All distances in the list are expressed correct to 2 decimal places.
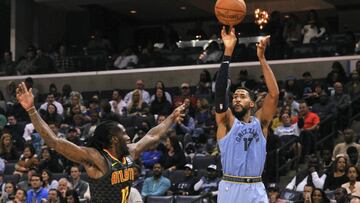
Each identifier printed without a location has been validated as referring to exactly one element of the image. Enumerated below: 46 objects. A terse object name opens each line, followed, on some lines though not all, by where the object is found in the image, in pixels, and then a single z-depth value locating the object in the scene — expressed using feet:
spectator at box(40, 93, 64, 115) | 64.54
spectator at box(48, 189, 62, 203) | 45.16
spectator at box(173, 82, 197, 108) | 60.95
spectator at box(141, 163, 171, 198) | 47.70
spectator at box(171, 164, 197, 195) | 47.62
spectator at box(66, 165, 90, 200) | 48.35
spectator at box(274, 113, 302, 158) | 50.20
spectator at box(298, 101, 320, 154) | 50.21
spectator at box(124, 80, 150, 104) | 64.17
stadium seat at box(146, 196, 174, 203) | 46.16
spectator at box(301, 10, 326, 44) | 70.95
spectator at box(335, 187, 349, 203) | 37.65
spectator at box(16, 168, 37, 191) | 49.70
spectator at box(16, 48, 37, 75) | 79.05
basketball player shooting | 24.75
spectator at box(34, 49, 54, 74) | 78.95
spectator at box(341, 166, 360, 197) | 40.81
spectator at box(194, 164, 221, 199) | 46.24
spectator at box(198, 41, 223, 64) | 72.28
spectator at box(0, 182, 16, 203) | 49.48
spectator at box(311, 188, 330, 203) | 38.88
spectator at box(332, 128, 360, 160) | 47.17
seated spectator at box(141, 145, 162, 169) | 51.96
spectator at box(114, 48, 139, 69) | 76.43
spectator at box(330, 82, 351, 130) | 53.93
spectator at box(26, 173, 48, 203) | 48.24
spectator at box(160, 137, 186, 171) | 51.06
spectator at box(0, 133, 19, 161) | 57.82
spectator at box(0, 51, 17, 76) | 79.97
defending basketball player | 20.97
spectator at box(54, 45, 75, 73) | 79.51
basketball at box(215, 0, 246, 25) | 26.68
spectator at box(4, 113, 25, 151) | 59.77
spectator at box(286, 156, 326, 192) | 43.47
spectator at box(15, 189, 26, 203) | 47.37
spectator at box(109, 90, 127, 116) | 62.90
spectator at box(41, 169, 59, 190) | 49.26
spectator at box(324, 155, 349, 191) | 42.78
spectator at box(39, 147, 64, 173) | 54.13
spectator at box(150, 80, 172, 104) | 62.13
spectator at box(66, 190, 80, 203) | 44.01
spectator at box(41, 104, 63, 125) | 62.28
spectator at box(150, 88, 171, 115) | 60.64
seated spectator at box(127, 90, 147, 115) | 62.18
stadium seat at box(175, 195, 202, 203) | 45.29
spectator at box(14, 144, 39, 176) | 54.34
